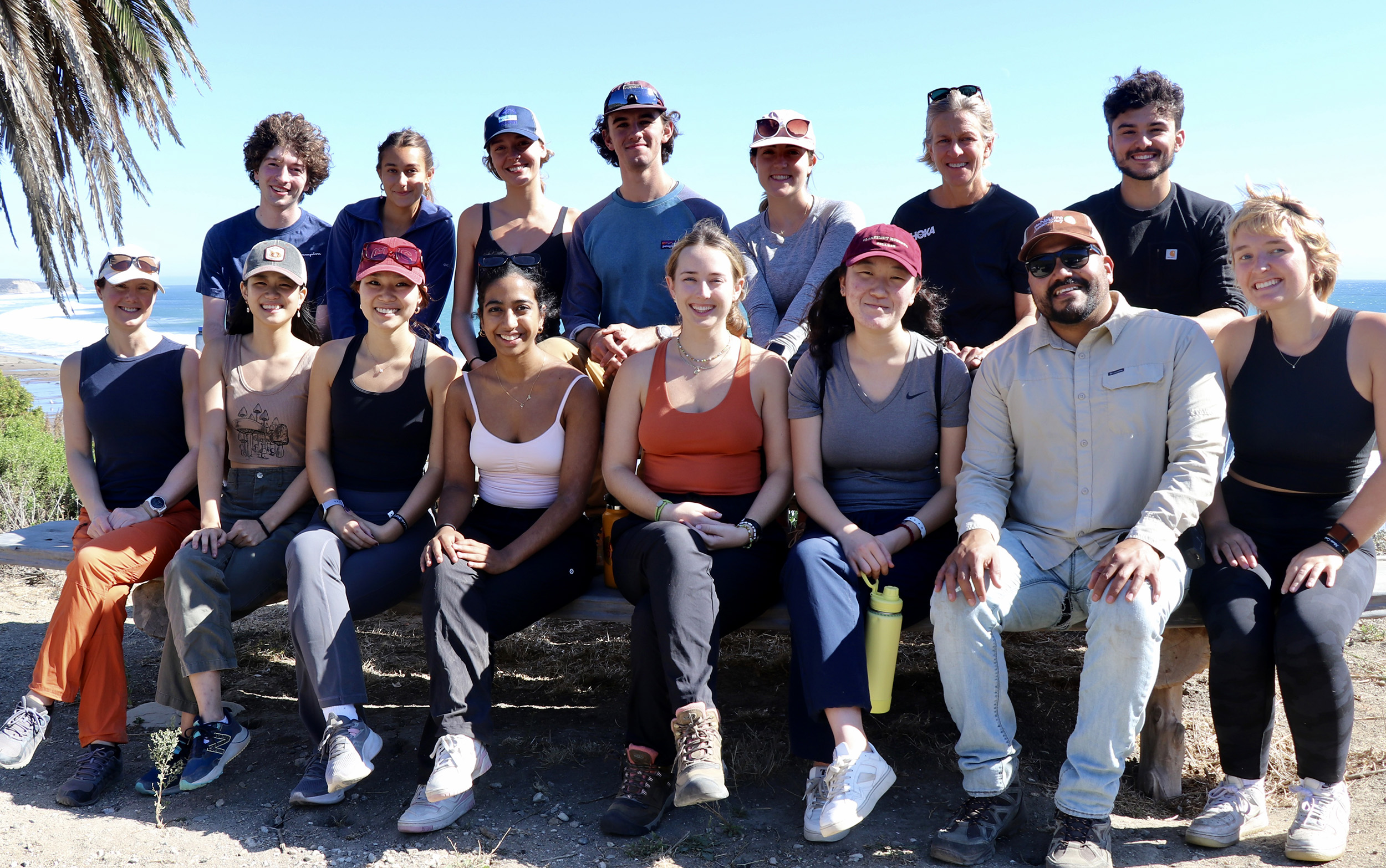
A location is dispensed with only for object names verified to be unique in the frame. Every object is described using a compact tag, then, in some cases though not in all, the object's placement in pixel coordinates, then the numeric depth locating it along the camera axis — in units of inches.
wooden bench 138.2
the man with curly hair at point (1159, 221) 172.1
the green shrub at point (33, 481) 300.5
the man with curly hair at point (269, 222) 205.2
